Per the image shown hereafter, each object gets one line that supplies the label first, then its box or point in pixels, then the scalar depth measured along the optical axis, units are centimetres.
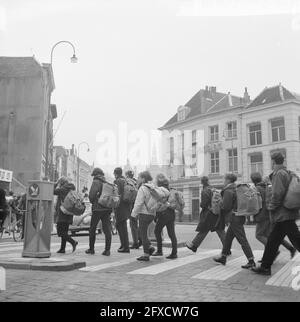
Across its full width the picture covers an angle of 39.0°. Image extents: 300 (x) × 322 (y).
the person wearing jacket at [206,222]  855
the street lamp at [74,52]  2603
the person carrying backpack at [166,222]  847
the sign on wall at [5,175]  2823
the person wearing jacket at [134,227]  1003
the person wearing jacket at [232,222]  721
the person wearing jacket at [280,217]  611
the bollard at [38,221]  765
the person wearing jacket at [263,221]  838
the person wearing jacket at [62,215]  884
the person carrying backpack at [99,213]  874
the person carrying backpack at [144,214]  793
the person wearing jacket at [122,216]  913
